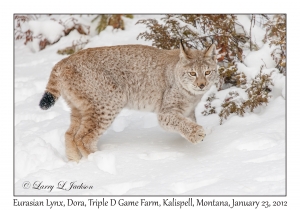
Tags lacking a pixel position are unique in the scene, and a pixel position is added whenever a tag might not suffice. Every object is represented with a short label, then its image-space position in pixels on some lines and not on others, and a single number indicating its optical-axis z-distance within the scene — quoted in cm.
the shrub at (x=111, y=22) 1881
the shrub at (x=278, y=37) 1351
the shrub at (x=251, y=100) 1311
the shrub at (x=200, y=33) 1448
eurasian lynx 1184
